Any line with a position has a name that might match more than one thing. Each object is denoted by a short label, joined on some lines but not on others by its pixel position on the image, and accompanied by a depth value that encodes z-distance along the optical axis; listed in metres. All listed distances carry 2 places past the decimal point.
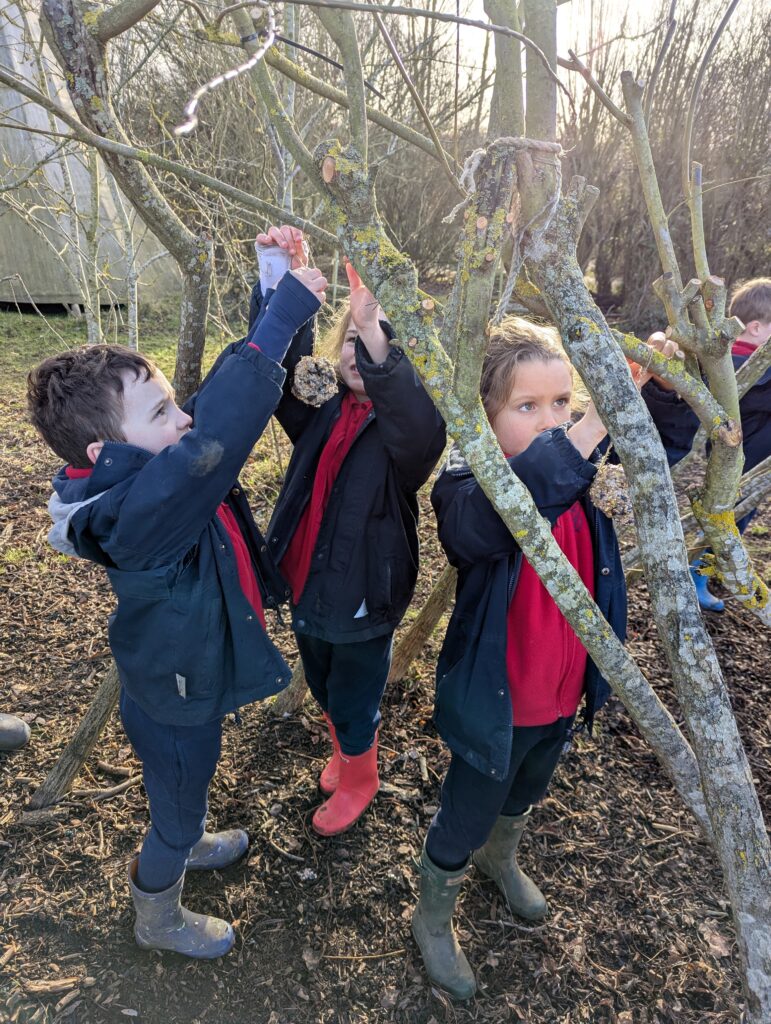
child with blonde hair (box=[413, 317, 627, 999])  1.59
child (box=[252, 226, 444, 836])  1.90
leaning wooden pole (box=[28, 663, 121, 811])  2.23
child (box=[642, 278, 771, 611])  3.13
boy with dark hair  1.37
